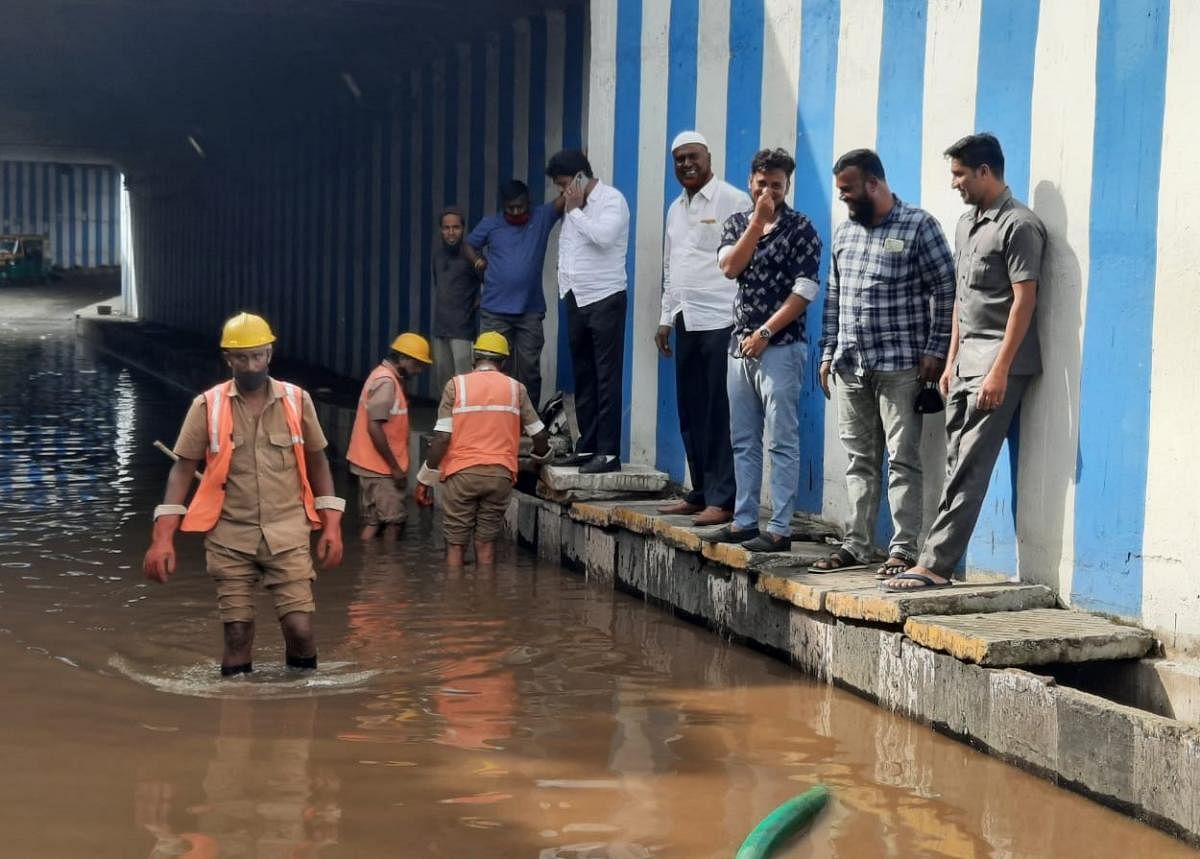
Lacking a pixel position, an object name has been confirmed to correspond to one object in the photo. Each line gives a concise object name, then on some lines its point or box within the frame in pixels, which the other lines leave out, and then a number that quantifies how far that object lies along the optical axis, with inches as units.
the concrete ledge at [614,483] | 408.5
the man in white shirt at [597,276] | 406.6
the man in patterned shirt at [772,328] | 314.5
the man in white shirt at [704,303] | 353.1
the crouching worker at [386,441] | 429.7
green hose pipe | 194.1
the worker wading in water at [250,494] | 264.7
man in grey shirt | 269.6
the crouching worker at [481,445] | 398.0
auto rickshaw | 1878.7
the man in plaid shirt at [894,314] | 293.0
